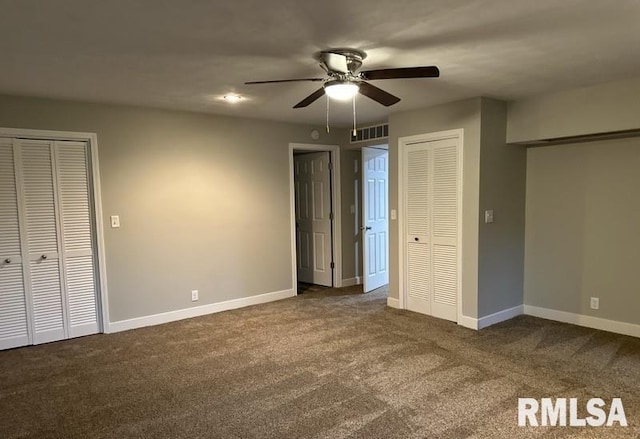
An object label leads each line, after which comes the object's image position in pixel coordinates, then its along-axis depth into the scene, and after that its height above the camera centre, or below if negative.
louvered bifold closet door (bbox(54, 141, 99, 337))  4.06 -0.37
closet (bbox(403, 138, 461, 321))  4.36 -0.40
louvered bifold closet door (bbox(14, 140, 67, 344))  3.88 -0.39
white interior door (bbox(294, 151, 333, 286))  6.13 -0.39
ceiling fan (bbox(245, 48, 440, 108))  2.65 +0.71
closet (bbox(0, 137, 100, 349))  3.84 -0.43
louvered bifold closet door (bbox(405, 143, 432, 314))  4.59 -0.42
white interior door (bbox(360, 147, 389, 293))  5.80 -0.41
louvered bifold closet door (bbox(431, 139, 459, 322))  4.33 -0.42
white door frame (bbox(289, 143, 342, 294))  5.59 -0.31
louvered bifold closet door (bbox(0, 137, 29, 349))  3.79 -0.60
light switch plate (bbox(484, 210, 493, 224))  4.19 -0.29
